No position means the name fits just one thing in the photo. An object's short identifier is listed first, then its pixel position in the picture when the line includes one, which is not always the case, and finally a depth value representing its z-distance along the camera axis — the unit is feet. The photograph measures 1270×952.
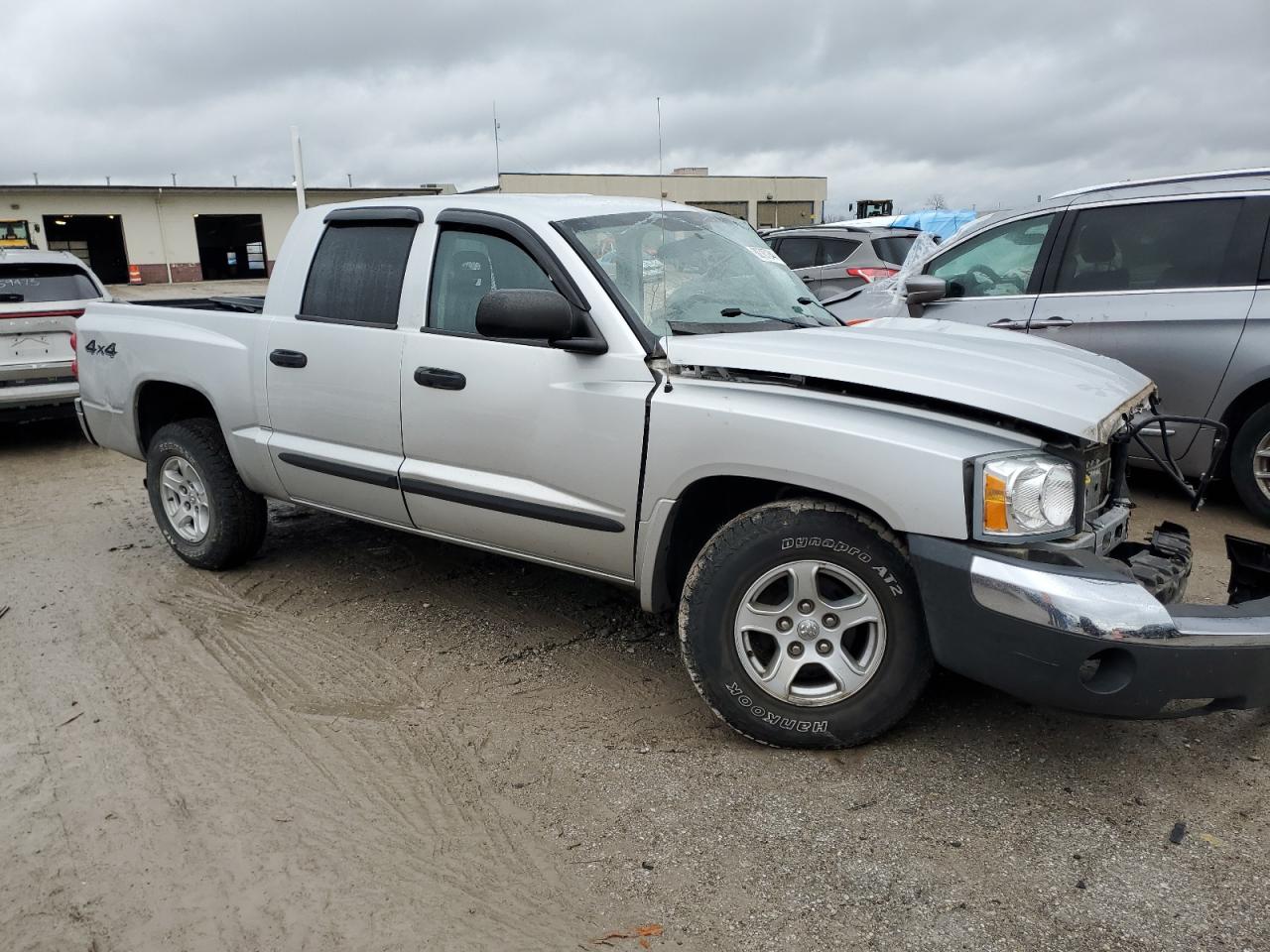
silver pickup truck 8.91
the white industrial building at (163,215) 105.19
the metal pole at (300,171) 42.32
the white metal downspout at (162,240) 113.39
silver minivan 17.46
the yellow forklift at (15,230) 100.43
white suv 25.68
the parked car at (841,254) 35.53
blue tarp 52.26
